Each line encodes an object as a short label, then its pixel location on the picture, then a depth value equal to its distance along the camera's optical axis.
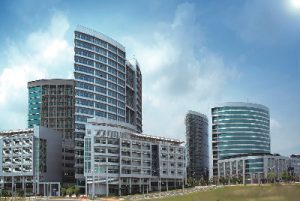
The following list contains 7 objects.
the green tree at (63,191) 130.42
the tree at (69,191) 128.01
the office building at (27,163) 134.90
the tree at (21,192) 126.40
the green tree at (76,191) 127.10
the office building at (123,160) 128.33
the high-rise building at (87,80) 147.15
